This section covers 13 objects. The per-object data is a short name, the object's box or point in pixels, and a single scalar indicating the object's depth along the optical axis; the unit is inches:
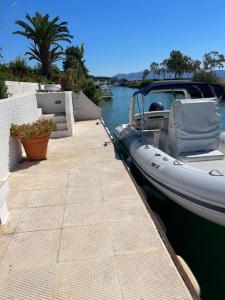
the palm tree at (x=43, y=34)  797.2
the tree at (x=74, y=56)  1782.2
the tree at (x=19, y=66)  532.4
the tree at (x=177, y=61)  2824.8
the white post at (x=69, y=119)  347.3
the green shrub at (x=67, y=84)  528.1
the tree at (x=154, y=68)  3991.1
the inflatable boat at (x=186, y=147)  161.9
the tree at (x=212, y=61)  2308.1
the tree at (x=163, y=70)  3585.6
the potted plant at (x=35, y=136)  230.8
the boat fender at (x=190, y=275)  112.0
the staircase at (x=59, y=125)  347.9
